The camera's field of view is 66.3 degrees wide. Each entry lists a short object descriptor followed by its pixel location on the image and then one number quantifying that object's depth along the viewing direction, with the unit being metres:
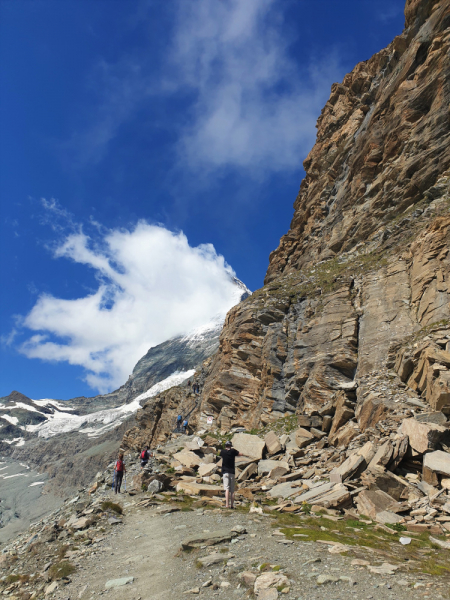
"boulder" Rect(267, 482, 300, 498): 14.01
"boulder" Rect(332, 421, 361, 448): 16.91
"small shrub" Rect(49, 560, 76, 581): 8.62
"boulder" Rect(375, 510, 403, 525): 9.71
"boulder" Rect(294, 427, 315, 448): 19.80
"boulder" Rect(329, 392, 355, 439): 18.89
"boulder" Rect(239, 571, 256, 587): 6.22
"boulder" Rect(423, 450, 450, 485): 10.98
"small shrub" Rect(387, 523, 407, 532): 9.28
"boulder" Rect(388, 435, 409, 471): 12.35
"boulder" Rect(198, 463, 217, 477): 18.95
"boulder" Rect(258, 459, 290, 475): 17.37
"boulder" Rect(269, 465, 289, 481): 16.54
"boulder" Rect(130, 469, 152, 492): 17.86
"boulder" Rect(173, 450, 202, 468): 20.77
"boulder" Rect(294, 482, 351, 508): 11.44
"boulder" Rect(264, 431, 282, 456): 19.97
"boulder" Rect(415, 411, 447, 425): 13.49
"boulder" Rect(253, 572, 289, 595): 5.88
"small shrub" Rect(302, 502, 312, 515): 11.52
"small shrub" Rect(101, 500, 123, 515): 14.10
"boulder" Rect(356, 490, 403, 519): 10.41
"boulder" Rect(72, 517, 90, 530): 12.38
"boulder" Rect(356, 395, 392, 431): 16.02
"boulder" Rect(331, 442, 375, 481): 12.86
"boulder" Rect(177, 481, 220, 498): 15.59
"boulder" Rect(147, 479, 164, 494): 16.59
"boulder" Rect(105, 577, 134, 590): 7.40
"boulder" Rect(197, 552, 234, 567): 7.39
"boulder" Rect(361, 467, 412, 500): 11.22
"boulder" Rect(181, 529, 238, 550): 8.61
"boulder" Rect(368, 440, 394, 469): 12.31
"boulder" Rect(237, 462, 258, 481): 17.75
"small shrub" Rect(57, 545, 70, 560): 10.01
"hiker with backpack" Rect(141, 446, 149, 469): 22.81
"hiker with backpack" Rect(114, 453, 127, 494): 19.16
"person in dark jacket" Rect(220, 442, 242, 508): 13.35
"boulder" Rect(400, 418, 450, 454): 12.18
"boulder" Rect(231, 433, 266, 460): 20.09
